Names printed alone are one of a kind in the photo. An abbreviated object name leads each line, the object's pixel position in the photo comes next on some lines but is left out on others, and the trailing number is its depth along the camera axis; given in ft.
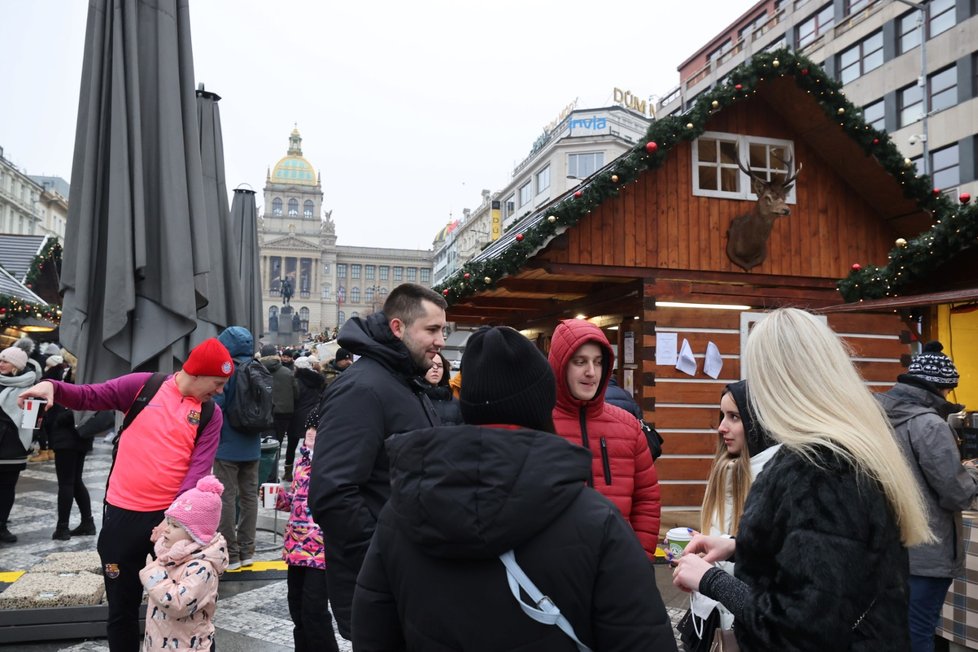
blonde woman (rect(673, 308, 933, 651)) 5.65
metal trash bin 26.91
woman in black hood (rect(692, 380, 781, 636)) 9.14
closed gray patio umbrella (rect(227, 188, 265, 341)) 40.70
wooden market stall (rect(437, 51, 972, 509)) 26.71
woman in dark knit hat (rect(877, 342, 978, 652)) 12.24
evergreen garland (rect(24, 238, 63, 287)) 65.77
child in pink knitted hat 10.78
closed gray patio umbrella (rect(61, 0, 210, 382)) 14.87
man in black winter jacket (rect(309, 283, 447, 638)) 8.57
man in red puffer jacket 11.44
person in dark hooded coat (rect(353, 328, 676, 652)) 4.79
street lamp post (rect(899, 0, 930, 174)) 63.57
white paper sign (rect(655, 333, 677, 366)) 26.91
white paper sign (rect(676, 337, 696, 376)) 26.99
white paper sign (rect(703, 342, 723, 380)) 27.27
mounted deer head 27.35
